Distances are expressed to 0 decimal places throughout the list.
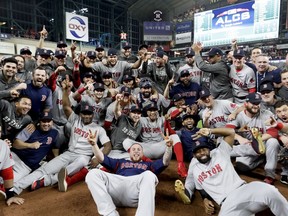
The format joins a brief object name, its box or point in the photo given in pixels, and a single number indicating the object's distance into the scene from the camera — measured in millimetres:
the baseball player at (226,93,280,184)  3928
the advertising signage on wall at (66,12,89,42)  17000
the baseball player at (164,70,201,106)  6031
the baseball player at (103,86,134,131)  5057
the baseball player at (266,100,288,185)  3965
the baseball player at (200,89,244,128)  4941
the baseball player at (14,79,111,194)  4137
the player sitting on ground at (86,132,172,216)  3115
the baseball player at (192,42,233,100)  5336
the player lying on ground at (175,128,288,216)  2844
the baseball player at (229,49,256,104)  5348
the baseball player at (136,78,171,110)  5547
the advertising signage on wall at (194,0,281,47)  13273
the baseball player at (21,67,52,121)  4730
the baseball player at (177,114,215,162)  4930
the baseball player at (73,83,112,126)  5281
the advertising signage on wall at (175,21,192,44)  19609
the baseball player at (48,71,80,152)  5121
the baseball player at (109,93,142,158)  4918
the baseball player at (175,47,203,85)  6594
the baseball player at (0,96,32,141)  4289
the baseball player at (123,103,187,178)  4867
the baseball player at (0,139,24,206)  3559
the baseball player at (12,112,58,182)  4250
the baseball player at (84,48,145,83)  6312
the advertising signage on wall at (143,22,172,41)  20953
